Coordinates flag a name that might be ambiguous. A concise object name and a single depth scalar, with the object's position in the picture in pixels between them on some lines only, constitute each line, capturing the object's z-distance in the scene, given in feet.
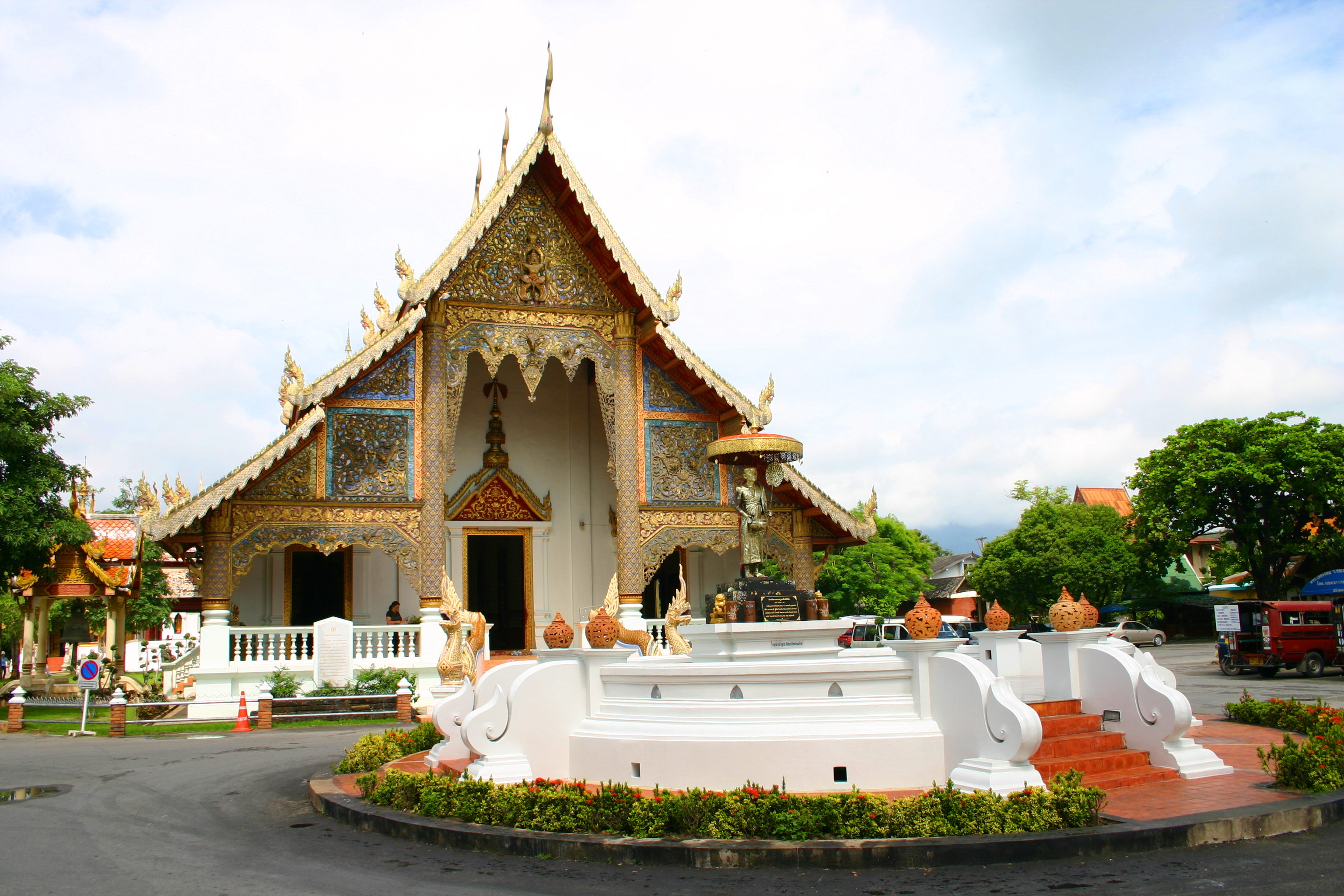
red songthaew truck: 69.46
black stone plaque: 29.99
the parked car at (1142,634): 116.47
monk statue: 33.58
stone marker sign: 52.44
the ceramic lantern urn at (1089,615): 27.37
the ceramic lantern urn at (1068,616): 27.40
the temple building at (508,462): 53.42
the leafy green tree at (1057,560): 122.83
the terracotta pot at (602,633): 24.91
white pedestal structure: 21.90
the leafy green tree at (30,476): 57.77
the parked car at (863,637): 60.08
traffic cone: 48.26
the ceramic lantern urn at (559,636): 25.91
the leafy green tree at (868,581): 123.75
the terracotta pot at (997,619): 32.04
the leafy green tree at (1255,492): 98.58
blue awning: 81.05
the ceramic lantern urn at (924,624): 22.63
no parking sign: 47.21
